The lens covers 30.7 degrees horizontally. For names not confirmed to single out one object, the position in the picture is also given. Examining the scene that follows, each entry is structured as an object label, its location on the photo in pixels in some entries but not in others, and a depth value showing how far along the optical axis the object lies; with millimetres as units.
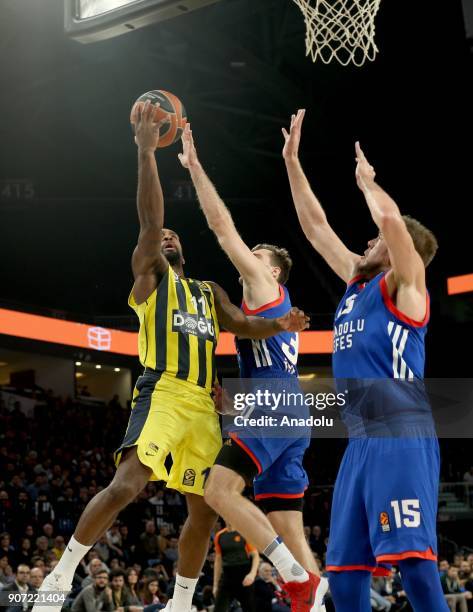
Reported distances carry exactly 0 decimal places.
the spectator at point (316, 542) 16609
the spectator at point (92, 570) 10275
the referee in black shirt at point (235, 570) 9609
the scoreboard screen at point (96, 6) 6480
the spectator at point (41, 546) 13094
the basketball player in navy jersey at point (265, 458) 4570
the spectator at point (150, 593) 11250
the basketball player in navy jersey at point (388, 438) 3689
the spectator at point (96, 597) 9508
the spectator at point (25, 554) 13052
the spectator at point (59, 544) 13287
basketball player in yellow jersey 4941
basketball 5489
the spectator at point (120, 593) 10641
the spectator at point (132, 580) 11662
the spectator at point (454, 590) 13367
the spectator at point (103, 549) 13789
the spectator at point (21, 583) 9859
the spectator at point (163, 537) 15273
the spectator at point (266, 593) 11047
